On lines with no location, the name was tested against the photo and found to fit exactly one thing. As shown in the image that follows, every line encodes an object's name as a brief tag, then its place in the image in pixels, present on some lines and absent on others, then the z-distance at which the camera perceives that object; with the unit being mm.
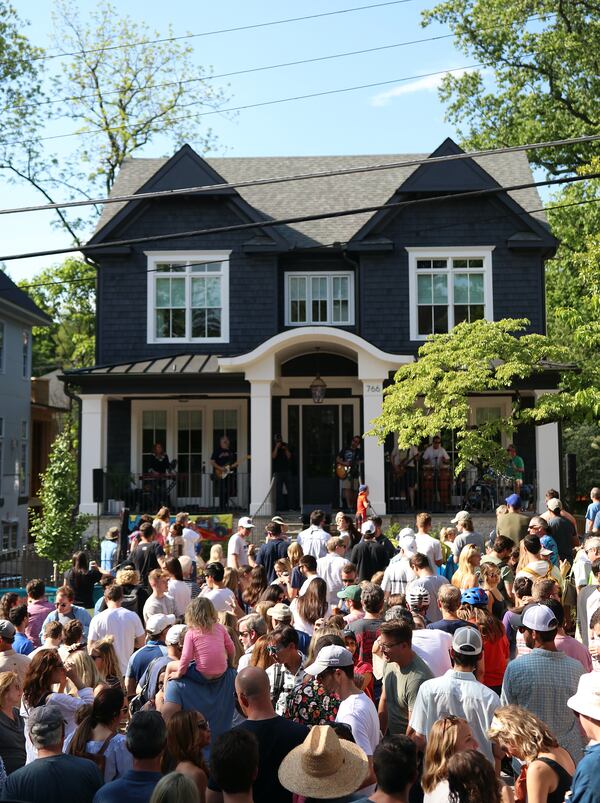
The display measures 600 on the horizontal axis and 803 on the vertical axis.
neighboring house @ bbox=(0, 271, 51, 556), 32562
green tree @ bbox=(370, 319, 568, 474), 19078
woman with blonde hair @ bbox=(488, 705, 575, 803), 4387
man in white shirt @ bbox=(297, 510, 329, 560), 12641
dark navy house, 23281
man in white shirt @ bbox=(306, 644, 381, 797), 5234
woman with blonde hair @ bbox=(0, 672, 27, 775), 5902
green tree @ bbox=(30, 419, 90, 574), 19609
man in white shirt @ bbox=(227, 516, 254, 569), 13523
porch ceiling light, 22469
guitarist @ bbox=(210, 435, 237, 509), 22266
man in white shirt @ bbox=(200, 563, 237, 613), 9016
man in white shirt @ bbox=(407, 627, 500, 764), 5379
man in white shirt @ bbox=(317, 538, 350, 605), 10438
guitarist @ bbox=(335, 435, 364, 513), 21922
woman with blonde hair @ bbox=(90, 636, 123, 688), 7059
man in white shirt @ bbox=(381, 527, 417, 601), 9945
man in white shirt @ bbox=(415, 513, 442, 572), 11432
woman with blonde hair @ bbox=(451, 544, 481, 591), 8945
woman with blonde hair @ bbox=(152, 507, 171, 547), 14453
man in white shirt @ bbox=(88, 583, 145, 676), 8438
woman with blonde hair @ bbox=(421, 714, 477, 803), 4309
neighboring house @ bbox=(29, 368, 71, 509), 39656
